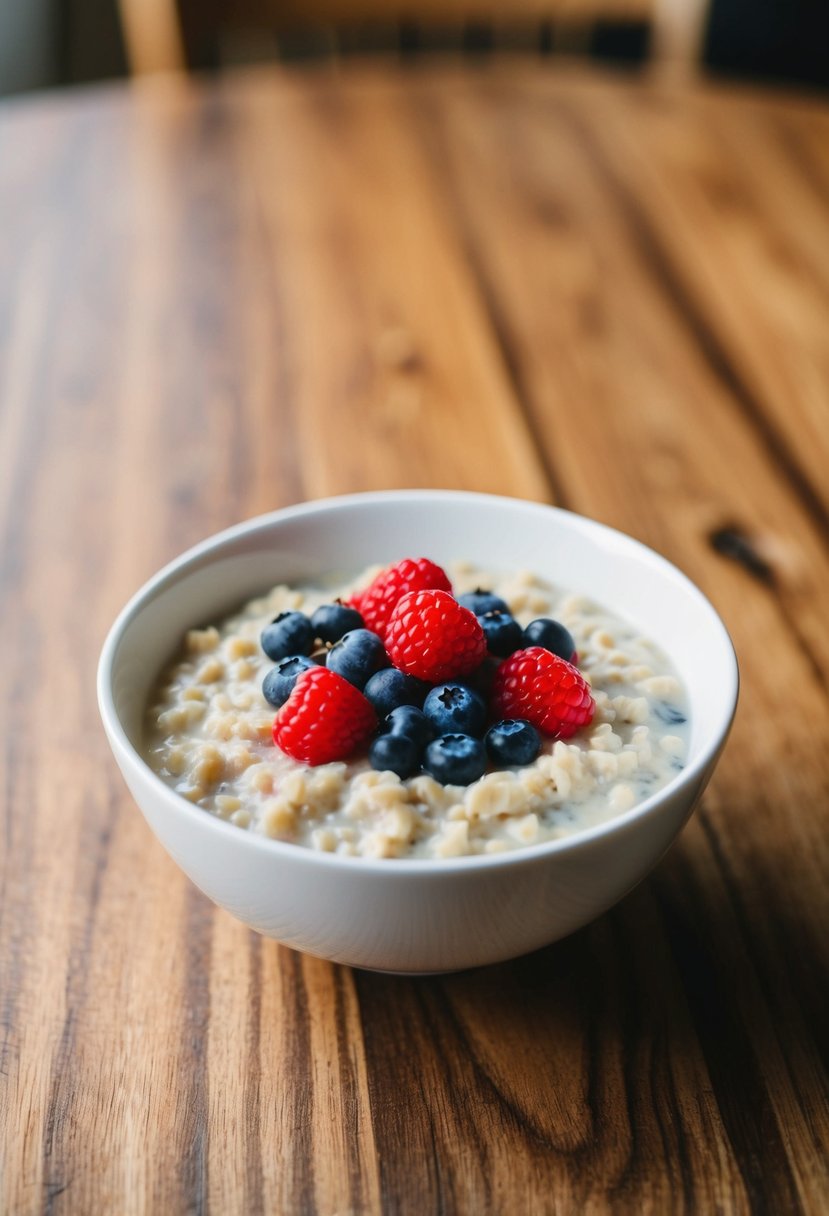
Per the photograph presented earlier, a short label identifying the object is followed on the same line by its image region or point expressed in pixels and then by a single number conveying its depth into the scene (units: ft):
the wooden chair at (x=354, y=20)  2.88
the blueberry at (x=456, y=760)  1.26
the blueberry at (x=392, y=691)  1.32
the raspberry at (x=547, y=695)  1.31
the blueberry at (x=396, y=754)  1.27
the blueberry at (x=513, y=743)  1.28
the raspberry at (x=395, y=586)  1.40
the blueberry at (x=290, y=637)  1.40
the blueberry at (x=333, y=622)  1.40
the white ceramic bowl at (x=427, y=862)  1.16
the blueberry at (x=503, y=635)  1.39
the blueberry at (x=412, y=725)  1.28
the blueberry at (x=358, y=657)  1.35
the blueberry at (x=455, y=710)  1.29
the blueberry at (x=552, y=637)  1.37
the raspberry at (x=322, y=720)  1.28
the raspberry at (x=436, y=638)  1.32
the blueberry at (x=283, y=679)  1.34
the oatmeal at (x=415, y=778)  1.24
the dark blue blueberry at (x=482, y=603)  1.42
